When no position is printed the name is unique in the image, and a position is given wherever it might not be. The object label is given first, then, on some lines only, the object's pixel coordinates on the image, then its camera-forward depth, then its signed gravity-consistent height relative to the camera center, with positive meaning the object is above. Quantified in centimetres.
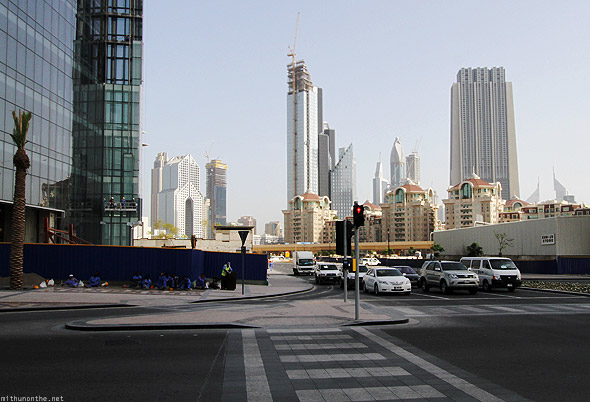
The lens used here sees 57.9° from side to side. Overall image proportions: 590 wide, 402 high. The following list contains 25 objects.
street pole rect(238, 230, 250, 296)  2463 +20
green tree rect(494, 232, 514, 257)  7719 -50
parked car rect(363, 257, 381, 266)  6241 -296
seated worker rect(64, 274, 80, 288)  2795 -220
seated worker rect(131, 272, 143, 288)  2888 -218
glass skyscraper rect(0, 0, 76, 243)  3562 +1044
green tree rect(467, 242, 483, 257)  8356 -192
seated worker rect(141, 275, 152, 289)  2852 -231
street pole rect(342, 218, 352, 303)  1827 -47
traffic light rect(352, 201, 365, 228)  1616 +72
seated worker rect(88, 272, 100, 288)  2873 -220
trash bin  2903 -227
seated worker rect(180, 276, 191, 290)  2816 -232
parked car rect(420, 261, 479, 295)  2673 -203
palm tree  2531 +113
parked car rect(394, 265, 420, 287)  3447 -236
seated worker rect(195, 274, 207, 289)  2933 -239
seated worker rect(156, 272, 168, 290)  2830 -225
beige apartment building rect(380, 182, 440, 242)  19688 +524
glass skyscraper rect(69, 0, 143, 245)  5512 +1264
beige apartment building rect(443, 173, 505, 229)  18900 +1241
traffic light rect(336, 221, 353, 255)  1891 +17
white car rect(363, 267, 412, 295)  2689 -222
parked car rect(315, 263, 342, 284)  3941 -255
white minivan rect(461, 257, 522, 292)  2856 -191
